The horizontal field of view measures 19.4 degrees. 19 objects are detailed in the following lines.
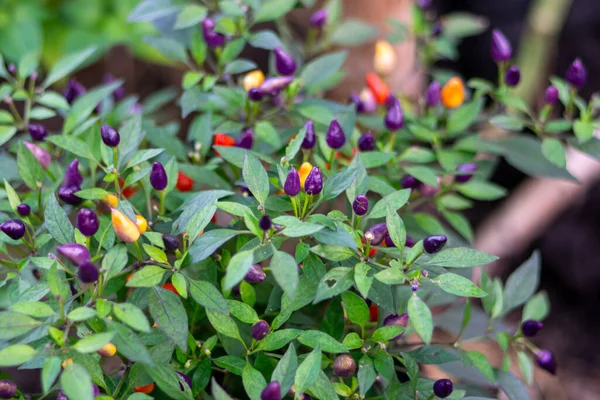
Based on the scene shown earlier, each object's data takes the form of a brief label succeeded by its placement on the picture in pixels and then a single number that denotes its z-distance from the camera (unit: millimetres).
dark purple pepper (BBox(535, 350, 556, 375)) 1236
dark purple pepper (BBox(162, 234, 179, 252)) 1152
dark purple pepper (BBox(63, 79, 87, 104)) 1349
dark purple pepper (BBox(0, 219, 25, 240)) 1152
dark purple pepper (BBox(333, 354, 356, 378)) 1157
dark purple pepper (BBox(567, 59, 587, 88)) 1277
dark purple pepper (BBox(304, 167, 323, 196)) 1138
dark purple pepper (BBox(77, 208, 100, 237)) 1127
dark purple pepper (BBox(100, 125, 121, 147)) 1175
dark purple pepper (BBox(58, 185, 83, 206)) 1193
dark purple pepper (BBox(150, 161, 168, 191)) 1171
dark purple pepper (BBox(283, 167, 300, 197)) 1134
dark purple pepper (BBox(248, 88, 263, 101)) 1236
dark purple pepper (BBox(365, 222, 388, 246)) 1173
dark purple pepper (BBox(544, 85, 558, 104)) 1275
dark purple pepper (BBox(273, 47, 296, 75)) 1264
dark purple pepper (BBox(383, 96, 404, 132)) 1267
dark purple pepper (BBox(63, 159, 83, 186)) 1207
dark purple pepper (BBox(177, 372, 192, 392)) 1147
